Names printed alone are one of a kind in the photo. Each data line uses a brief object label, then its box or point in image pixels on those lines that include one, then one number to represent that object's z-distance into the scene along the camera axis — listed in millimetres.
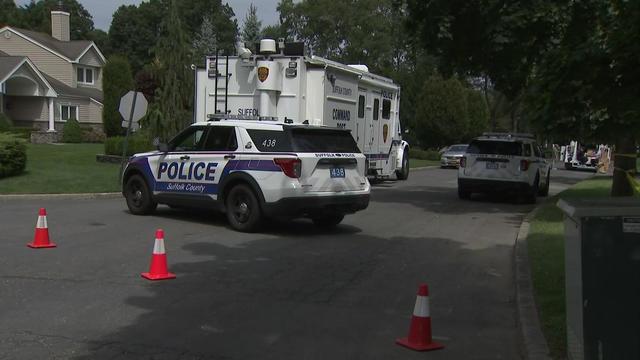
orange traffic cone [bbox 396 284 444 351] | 5618
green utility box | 4203
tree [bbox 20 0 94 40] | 87562
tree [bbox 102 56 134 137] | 43250
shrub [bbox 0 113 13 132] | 34531
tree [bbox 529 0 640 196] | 4966
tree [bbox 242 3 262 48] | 44438
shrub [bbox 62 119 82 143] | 41481
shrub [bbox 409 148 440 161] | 46594
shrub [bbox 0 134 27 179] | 18938
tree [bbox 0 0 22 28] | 78512
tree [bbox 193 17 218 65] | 46212
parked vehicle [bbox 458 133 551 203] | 17578
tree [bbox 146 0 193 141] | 28359
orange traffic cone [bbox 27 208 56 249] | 9734
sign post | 19219
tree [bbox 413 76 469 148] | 50844
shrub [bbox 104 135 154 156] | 25375
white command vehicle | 16094
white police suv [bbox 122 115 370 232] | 10992
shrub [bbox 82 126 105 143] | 42812
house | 43031
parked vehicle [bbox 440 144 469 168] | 35531
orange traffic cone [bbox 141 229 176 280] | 7953
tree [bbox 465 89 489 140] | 56406
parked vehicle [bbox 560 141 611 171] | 39769
